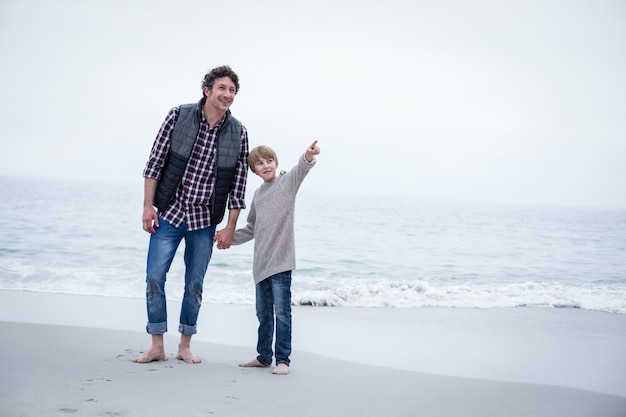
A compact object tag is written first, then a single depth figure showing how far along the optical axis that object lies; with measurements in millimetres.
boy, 3473
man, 3449
